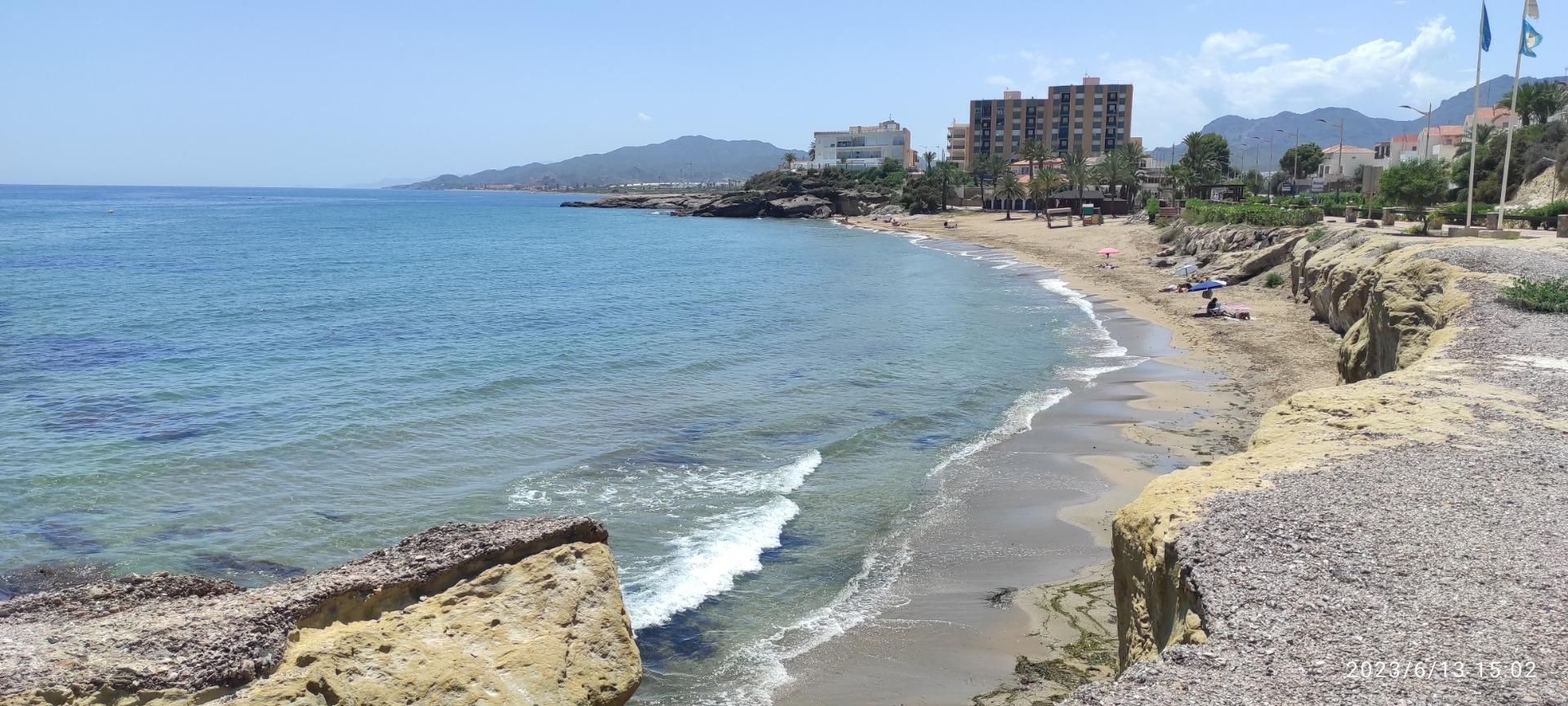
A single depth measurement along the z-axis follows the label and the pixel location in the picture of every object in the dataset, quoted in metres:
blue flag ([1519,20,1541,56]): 29.84
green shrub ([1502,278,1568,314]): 18.98
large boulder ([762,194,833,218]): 144.38
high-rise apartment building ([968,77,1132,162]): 175.62
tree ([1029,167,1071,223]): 103.76
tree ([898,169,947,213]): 128.75
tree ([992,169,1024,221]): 111.75
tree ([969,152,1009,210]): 122.38
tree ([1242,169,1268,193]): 103.25
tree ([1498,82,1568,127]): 74.38
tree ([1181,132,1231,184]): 93.50
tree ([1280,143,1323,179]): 125.62
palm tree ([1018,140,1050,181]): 117.06
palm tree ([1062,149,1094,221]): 103.00
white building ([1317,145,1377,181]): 113.81
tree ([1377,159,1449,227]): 40.56
